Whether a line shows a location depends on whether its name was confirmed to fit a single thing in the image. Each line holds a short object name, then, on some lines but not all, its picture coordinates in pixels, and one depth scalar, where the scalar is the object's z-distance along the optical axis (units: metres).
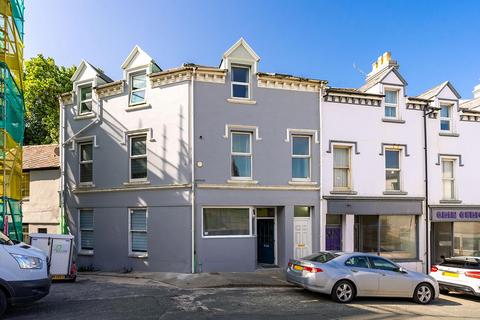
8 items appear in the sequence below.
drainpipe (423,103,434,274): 18.72
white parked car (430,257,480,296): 13.05
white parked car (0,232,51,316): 8.45
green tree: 31.88
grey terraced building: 15.89
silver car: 11.59
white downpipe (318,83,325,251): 17.30
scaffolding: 13.24
